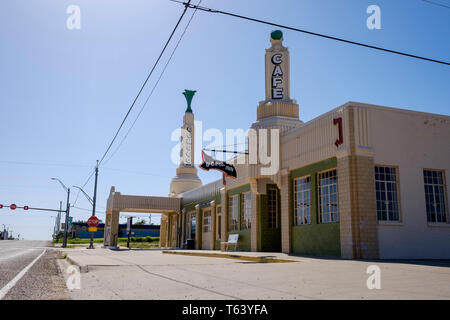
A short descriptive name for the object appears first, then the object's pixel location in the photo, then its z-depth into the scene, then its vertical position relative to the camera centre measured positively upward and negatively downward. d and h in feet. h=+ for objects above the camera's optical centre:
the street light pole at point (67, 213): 146.00 +8.77
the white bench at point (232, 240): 88.84 -0.84
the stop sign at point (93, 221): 111.04 +3.78
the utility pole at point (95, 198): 123.65 +11.11
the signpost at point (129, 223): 136.45 +4.08
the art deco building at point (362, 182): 55.26 +7.89
